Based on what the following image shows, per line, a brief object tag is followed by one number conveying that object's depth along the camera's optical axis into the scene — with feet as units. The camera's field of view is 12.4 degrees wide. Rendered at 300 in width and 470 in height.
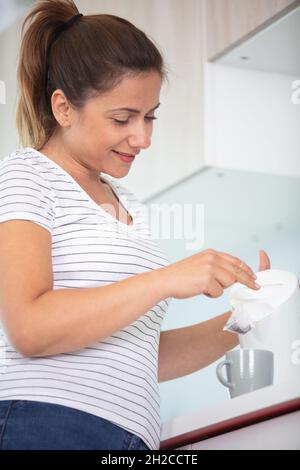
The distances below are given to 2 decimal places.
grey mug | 7.49
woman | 6.74
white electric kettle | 7.55
